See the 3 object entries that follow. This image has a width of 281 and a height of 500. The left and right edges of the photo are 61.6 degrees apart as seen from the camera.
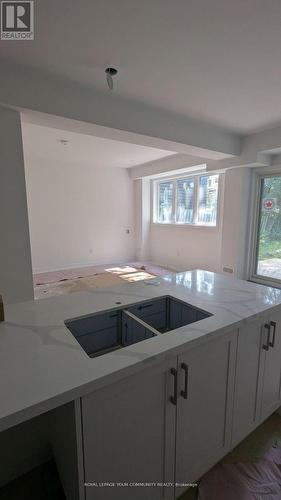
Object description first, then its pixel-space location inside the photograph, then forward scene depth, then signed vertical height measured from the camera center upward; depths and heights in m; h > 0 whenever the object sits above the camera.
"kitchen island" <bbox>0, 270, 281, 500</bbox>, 0.83 -0.71
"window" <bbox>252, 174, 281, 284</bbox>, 4.16 -0.34
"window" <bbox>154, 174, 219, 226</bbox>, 5.41 +0.34
